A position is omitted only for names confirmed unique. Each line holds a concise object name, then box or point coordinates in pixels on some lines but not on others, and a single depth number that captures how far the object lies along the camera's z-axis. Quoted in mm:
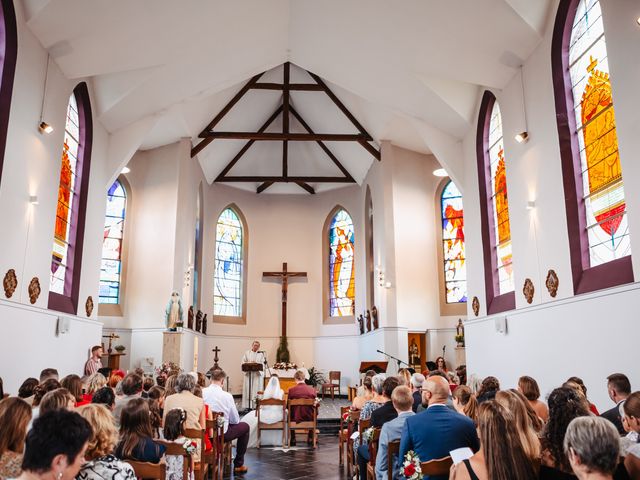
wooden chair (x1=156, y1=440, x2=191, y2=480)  3832
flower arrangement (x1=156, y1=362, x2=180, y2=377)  10172
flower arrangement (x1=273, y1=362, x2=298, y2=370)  15155
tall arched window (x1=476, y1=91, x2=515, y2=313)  9805
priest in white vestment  14384
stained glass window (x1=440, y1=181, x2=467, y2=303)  15312
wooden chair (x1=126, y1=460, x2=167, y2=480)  3188
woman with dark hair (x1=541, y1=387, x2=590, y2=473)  2578
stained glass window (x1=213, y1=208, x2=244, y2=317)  18641
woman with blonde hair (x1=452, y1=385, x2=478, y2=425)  4448
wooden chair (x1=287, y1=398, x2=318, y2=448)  8805
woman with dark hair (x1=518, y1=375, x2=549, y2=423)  4703
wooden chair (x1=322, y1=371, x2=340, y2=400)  17406
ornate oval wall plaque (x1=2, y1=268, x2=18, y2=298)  7352
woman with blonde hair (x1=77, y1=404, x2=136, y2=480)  2725
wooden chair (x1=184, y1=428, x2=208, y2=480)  4902
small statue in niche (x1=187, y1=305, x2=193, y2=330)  14892
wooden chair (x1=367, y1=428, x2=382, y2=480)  5008
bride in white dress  9188
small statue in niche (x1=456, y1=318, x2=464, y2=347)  13265
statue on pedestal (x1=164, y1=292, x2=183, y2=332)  13266
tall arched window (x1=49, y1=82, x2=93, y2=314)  9523
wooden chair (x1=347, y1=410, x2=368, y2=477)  6604
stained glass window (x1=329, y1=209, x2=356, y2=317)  18906
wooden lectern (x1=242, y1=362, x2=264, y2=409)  13977
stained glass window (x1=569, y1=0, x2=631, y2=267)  6660
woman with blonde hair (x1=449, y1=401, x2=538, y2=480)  2547
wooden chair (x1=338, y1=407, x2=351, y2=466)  7439
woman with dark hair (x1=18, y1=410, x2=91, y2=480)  2039
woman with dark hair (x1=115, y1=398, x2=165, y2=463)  3592
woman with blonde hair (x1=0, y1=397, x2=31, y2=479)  2736
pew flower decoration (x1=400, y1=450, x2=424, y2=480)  3283
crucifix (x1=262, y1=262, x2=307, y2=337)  19016
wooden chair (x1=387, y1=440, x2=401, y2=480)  4162
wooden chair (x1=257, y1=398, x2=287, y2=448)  9027
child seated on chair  4391
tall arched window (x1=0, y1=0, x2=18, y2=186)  7262
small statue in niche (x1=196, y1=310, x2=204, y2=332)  16266
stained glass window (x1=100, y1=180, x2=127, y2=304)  14633
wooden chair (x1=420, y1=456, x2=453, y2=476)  3217
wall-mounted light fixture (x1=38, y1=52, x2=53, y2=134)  8133
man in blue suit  3518
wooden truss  14883
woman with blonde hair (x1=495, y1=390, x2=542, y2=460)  2635
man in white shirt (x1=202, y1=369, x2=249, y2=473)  6906
